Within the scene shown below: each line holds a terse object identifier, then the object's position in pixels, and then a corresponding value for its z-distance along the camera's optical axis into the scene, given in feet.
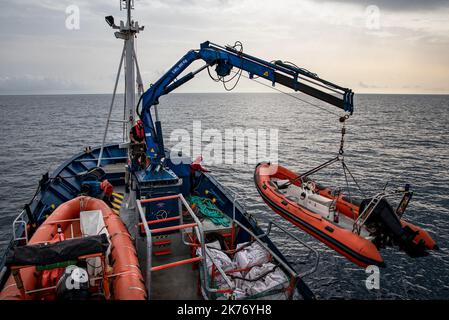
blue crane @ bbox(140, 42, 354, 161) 28.63
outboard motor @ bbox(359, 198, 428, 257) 27.32
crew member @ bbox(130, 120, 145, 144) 38.58
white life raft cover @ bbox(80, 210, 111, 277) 25.33
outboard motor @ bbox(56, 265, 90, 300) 16.11
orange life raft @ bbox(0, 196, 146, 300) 17.98
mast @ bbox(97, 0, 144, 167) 40.57
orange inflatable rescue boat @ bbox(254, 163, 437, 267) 27.50
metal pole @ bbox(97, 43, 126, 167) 42.04
